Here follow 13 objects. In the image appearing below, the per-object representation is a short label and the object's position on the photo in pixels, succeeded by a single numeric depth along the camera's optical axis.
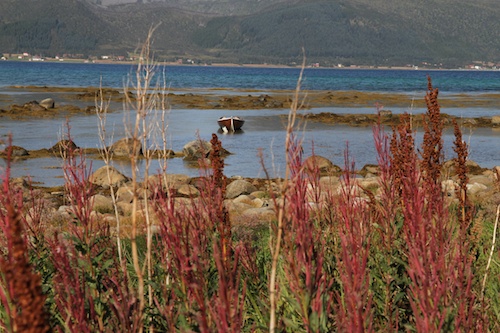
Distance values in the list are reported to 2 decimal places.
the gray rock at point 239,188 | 18.42
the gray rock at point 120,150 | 27.82
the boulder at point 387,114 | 45.28
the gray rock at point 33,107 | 45.76
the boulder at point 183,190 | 18.55
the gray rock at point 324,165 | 22.78
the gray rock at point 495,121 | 41.45
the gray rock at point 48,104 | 47.34
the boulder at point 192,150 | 27.43
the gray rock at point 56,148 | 27.39
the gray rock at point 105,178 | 20.11
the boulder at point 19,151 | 26.12
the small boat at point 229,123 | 36.69
